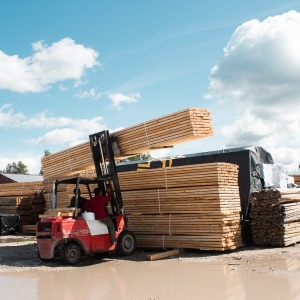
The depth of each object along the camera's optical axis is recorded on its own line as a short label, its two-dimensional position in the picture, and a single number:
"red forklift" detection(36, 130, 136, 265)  9.68
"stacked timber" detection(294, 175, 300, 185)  19.66
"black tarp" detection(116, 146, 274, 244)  12.39
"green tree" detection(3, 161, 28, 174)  69.73
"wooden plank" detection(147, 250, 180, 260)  10.13
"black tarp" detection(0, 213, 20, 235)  18.44
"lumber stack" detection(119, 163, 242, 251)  10.63
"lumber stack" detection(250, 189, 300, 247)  11.35
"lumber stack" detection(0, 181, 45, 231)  19.44
